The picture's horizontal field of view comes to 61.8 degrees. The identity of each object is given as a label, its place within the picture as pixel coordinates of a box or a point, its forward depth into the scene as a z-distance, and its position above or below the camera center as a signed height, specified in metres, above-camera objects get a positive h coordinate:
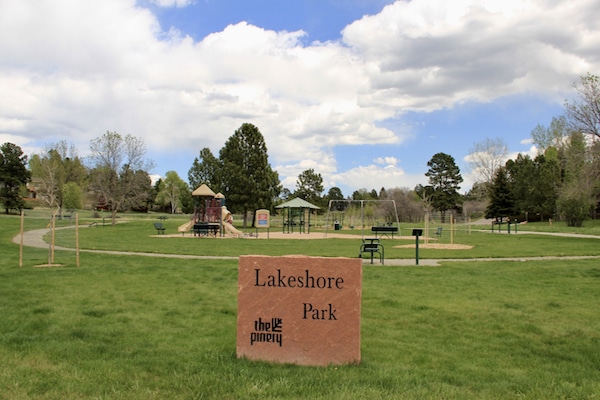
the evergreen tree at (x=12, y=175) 61.75 +3.67
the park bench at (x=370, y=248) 15.03 -1.11
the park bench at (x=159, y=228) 35.63 -1.49
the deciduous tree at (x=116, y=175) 52.16 +3.25
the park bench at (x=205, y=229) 33.55 -1.47
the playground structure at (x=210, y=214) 36.61 -0.54
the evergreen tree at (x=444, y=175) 102.50 +7.82
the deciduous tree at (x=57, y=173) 67.81 +5.07
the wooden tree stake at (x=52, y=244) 13.91 -1.14
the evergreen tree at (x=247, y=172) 50.47 +3.68
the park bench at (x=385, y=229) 31.69 -1.09
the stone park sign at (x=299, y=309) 4.87 -0.98
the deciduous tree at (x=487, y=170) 79.96 +7.06
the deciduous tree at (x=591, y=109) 32.84 +7.02
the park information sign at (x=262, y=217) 46.92 -0.74
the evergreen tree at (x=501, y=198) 68.31 +2.19
